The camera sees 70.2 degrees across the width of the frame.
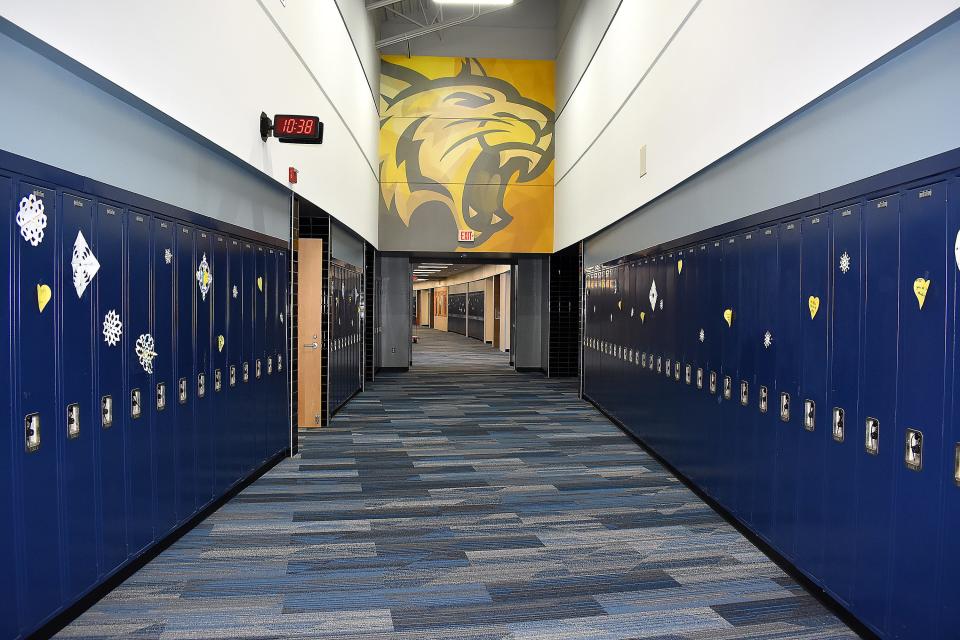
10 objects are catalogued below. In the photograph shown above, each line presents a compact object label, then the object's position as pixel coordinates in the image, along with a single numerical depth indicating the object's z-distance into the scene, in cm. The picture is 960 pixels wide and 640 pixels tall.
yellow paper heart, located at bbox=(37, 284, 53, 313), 263
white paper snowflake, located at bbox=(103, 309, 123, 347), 314
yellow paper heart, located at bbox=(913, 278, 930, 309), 252
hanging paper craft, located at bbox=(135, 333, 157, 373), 346
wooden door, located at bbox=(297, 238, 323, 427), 755
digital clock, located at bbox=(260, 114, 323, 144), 505
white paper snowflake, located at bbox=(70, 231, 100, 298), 286
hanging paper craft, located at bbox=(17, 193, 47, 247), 251
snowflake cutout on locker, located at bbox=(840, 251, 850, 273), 305
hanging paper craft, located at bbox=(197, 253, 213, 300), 416
